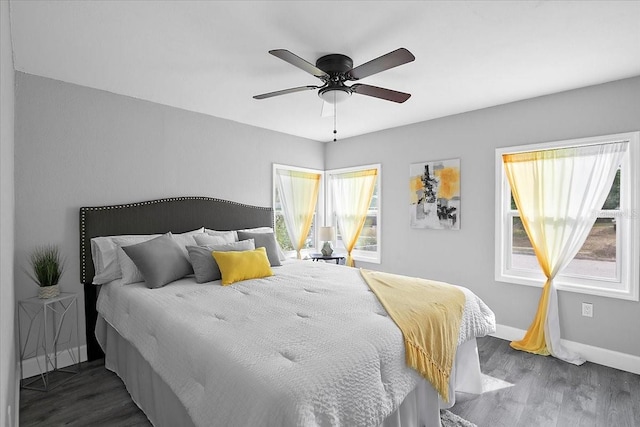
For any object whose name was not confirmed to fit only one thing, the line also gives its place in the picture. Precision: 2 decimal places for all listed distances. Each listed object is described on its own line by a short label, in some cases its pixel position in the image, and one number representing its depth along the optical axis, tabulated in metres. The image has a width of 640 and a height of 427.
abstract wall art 3.97
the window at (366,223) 4.77
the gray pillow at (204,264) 2.81
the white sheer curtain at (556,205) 3.05
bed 1.30
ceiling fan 2.29
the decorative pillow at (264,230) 3.81
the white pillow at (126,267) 2.76
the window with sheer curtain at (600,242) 2.87
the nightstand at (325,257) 4.69
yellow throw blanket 1.79
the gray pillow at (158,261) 2.65
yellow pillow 2.78
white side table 2.63
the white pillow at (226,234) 3.55
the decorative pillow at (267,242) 3.51
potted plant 2.59
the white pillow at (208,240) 3.24
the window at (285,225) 4.79
